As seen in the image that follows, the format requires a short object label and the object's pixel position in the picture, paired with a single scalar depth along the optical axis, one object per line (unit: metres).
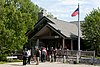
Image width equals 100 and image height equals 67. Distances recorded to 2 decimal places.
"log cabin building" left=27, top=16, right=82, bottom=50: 25.48
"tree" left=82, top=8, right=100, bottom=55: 23.78
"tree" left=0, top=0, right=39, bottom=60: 21.35
